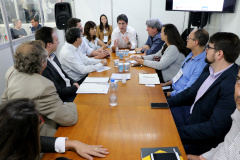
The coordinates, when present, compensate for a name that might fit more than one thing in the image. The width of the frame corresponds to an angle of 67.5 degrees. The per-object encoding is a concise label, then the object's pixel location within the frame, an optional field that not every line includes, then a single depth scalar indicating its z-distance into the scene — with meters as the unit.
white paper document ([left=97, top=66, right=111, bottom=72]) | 2.80
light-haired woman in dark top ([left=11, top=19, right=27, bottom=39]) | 3.72
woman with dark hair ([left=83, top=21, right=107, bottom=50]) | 4.02
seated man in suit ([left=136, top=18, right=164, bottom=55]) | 3.62
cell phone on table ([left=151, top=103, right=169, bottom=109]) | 1.68
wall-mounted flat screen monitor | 2.99
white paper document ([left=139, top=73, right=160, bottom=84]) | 2.29
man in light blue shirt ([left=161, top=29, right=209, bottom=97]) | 2.19
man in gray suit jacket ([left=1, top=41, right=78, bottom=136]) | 1.25
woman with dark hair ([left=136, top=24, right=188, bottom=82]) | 2.75
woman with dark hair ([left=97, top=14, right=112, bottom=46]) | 5.71
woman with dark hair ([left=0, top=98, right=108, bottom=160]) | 0.72
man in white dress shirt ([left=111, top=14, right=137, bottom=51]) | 4.30
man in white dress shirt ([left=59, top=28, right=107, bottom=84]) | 2.76
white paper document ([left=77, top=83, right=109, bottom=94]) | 2.01
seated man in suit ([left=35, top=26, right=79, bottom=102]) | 2.21
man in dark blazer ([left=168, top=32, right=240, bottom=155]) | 1.37
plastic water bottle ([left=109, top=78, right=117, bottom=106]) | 1.74
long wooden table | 1.20
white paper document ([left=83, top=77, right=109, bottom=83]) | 2.29
